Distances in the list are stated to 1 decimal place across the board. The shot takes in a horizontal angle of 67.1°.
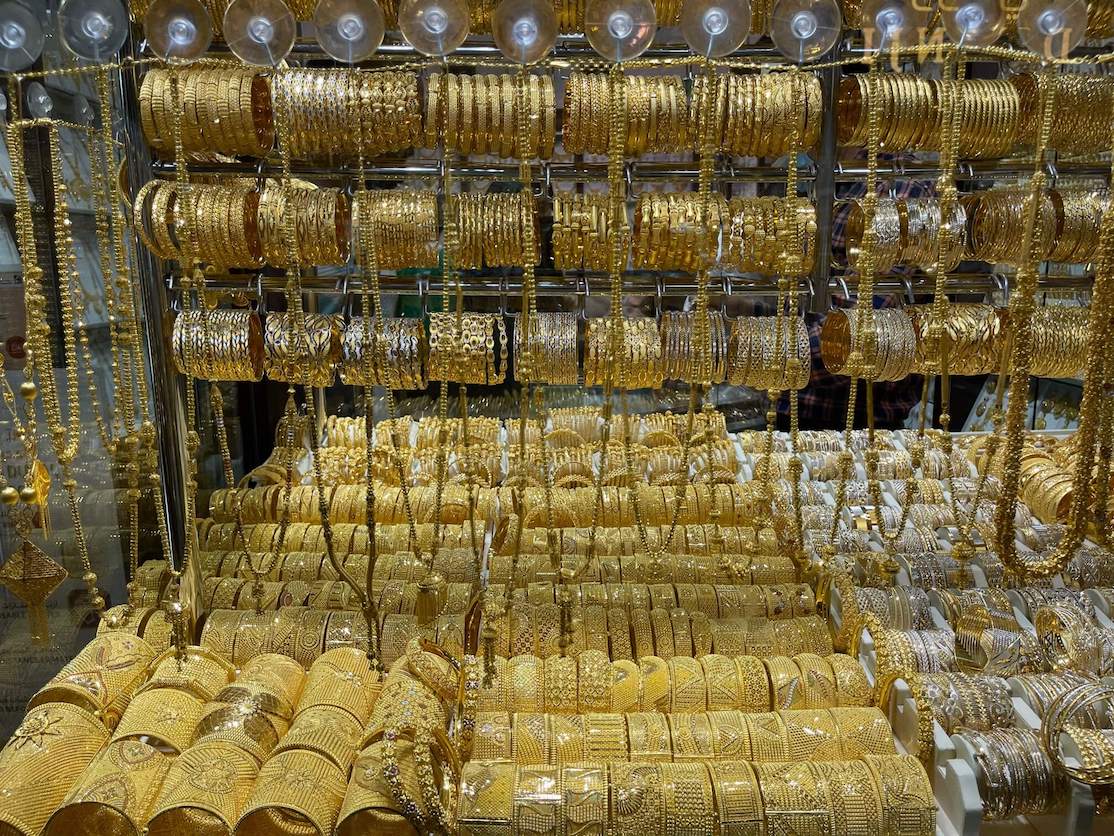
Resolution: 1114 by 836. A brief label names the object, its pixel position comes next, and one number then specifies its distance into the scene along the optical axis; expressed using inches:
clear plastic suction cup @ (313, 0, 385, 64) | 21.1
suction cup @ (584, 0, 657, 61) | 20.5
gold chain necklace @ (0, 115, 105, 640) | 21.8
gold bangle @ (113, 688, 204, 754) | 19.6
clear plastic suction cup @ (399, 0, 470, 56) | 20.4
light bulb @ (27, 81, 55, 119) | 24.6
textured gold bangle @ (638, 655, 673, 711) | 21.8
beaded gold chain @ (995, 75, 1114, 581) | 20.5
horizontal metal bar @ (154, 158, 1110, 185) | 29.9
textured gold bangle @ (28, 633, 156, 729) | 20.8
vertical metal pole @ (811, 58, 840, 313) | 28.1
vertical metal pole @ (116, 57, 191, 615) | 27.5
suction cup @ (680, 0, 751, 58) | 20.4
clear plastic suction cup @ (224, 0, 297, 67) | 21.2
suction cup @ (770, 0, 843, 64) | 21.2
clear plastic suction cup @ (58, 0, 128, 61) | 20.4
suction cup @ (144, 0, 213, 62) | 21.3
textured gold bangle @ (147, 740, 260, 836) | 17.2
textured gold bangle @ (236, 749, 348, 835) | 17.2
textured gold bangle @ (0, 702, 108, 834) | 17.7
